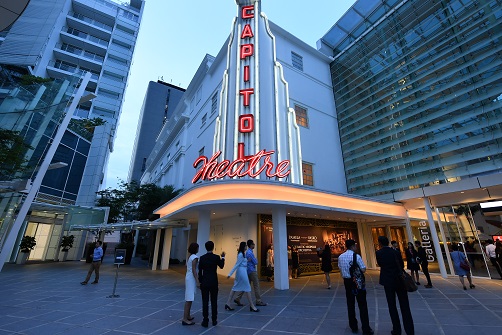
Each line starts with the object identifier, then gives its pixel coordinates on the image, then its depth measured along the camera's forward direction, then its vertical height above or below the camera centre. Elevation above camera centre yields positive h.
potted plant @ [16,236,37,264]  17.69 -0.02
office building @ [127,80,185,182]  68.00 +37.76
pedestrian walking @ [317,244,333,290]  10.18 -0.52
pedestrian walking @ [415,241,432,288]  9.47 -0.41
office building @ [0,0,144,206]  23.64 +25.91
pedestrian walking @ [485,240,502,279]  10.18 -0.22
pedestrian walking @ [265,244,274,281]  11.66 -0.74
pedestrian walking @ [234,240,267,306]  7.24 -0.78
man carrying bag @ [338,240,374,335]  4.77 -0.67
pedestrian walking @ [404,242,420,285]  9.76 -0.41
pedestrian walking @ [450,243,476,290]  8.83 -0.48
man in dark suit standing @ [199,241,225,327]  5.39 -0.71
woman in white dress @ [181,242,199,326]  5.53 -0.73
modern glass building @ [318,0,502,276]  11.81 +7.56
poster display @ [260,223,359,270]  12.60 +0.53
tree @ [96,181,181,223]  22.67 +5.02
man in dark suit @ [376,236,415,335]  4.56 -0.65
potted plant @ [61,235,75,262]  21.22 +0.41
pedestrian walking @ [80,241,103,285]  10.44 -0.51
